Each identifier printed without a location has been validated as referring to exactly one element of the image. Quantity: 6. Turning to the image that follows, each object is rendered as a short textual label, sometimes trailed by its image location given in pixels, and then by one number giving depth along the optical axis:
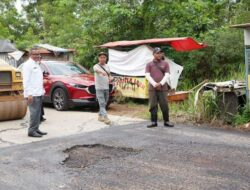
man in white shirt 8.49
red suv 12.64
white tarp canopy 14.44
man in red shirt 9.64
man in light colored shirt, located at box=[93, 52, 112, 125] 10.48
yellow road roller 10.55
